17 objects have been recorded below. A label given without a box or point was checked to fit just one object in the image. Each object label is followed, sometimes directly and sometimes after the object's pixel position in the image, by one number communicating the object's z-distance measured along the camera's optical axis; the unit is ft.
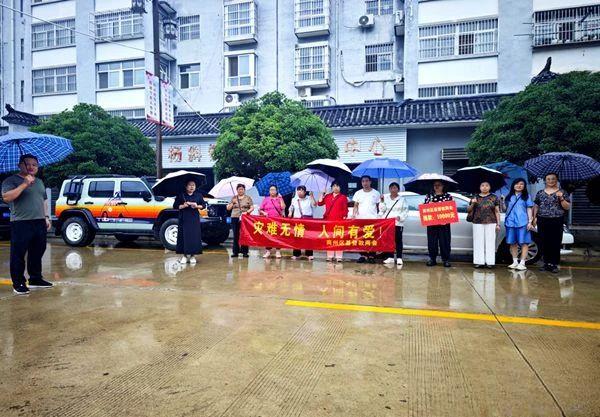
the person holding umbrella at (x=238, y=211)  28.99
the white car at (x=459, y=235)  26.30
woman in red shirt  27.45
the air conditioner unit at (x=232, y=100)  71.72
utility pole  41.35
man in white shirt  27.30
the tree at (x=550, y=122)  29.53
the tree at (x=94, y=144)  41.96
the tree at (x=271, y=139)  39.06
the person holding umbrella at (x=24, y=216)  17.39
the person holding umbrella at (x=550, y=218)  23.44
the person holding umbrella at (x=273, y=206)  29.35
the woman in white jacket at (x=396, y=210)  26.43
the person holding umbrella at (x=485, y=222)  24.82
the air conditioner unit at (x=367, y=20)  65.26
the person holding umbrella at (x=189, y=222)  25.59
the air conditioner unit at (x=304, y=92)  68.85
